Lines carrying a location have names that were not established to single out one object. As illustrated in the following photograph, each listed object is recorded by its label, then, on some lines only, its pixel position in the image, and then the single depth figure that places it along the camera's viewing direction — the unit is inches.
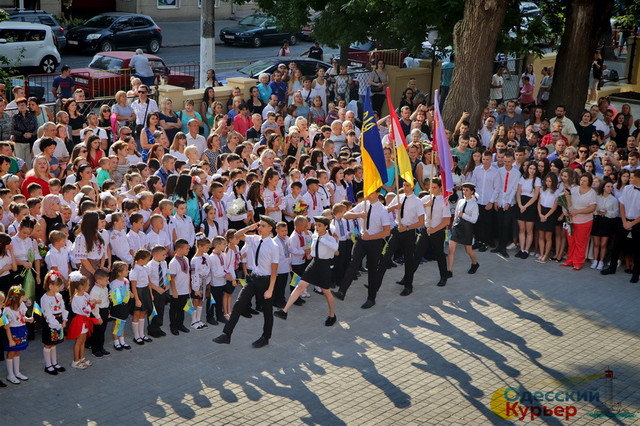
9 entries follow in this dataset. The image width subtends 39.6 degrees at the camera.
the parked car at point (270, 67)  946.1
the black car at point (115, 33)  1334.9
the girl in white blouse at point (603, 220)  585.6
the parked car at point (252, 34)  1549.0
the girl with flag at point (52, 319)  405.1
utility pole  939.3
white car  1076.8
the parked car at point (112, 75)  841.5
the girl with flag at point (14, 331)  393.4
